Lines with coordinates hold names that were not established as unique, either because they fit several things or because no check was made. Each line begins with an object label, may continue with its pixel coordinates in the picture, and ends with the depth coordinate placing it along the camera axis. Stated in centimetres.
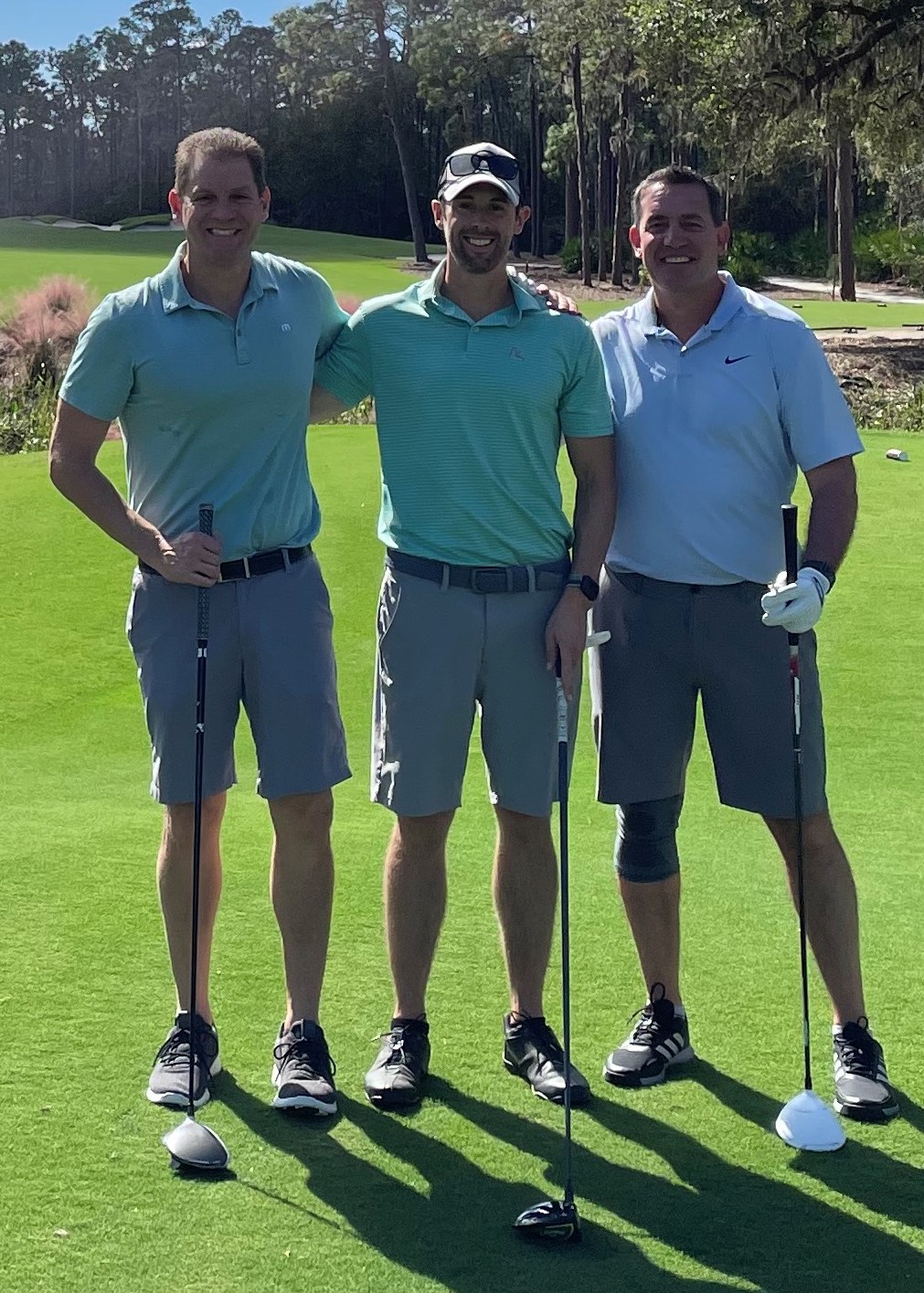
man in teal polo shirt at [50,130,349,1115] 309
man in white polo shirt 320
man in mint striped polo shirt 314
